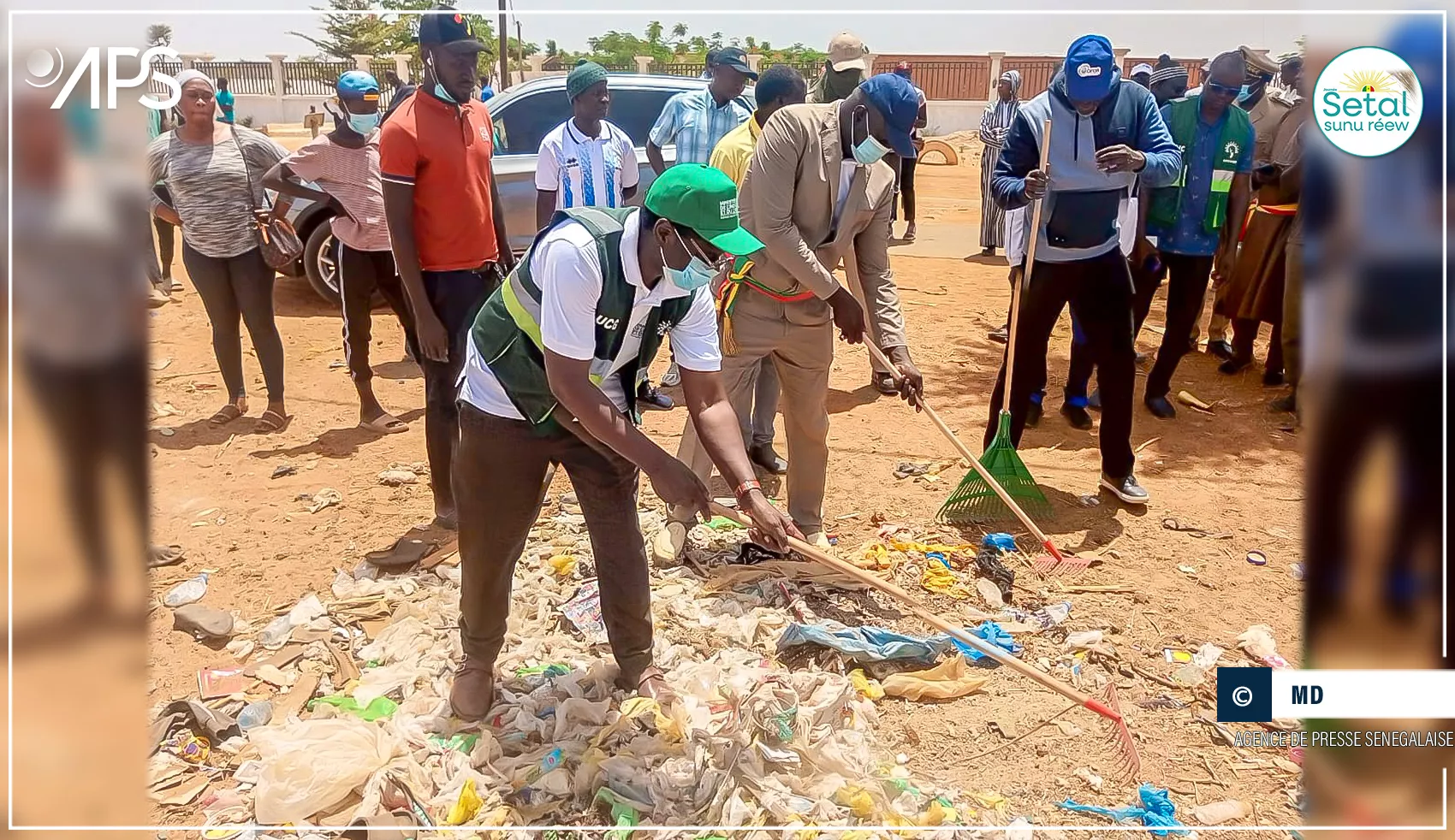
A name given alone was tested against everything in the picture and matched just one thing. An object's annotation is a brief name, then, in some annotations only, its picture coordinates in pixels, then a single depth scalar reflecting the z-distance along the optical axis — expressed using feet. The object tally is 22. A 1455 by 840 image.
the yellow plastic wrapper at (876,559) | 14.94
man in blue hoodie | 15.21
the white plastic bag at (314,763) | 9.59
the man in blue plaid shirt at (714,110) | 23.20
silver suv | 27.22
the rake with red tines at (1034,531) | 14.89
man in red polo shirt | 13.55
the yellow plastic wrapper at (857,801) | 9.80
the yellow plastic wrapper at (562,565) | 14.40
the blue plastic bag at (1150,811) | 9.94
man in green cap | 8.83
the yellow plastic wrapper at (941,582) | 14.30
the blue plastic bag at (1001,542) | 15.53
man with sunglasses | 20.59
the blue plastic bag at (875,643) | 12.37
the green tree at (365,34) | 123.85
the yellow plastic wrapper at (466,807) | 9.75
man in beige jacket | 13.35
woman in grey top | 18.29
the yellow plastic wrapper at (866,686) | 11.86
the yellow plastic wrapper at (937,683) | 11.84
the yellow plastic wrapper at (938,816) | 9.75
